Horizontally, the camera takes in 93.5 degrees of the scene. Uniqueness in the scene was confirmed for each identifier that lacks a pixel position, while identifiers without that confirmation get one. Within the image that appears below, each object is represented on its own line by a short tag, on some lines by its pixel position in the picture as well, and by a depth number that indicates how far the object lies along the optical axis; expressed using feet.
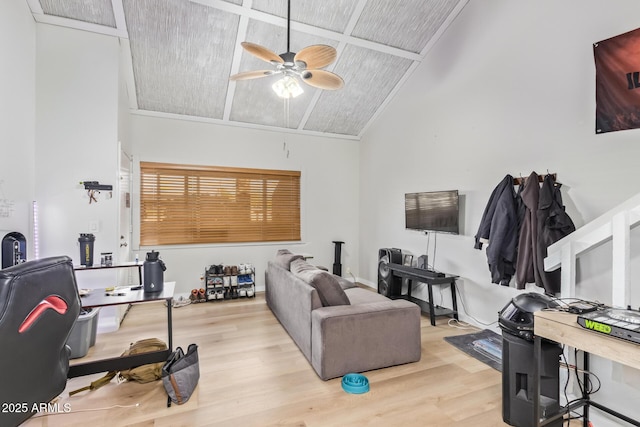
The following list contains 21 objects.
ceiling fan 7.86
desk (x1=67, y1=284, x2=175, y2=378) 7.07
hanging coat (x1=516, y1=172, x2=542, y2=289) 8.56
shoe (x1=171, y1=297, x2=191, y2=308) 14.05
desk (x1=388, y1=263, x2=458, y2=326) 11.44
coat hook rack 8.65
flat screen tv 11.84
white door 11.60
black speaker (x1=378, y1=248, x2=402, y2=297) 14.07
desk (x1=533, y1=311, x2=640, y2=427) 4.22
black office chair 3.60
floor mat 8.82
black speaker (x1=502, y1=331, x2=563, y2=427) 5.86
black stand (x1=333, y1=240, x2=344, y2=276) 17.97
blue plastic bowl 7.23
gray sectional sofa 7.77
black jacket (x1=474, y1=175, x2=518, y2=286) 9.39
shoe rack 14.80
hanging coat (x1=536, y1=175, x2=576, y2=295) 8.16
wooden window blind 14.89
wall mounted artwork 7.00
